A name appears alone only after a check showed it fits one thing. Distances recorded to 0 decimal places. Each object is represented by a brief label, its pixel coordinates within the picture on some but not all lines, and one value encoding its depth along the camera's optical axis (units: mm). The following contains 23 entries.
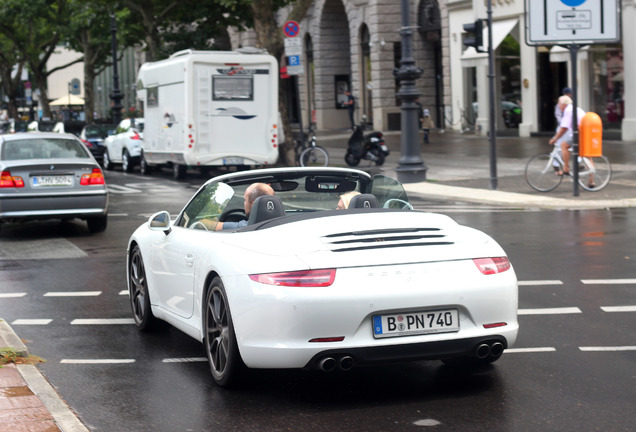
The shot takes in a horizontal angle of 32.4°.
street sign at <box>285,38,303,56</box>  27062
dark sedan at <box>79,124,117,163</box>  37500
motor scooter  28328
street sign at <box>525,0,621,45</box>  19312
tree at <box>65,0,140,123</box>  47144
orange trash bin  18797
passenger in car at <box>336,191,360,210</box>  7297
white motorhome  26156
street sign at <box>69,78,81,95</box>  67000
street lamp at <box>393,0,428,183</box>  23219
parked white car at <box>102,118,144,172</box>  32906
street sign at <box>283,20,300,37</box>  27000
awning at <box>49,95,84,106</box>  81638
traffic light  20938
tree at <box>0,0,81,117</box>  52188
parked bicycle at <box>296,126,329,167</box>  28152
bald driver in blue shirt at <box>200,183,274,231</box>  7117
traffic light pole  20672
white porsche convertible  5793
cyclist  20188
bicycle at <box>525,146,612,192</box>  19438
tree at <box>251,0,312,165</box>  30109
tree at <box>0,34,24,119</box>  74188
